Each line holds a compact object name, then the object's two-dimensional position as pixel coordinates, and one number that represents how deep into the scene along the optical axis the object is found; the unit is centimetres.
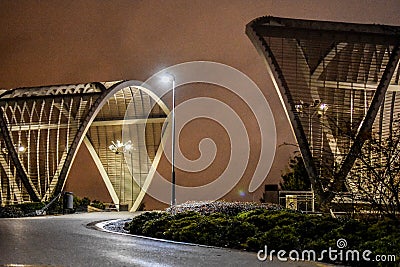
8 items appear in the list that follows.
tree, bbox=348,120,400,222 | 1245
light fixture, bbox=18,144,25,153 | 4778
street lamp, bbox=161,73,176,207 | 2952
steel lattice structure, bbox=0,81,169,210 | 4375
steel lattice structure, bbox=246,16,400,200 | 2728
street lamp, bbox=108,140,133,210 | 5434
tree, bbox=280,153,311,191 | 4394
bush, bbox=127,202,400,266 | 1096
